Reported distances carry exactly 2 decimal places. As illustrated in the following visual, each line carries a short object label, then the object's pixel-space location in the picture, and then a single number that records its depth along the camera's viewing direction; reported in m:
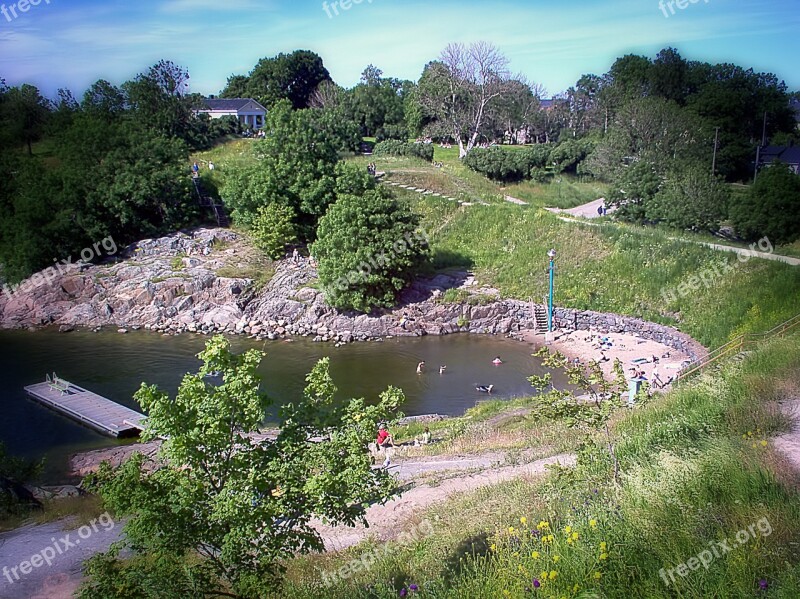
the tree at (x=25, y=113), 53.94
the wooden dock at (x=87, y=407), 22.95
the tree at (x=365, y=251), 32.59
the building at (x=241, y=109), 66.62
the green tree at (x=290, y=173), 37.41
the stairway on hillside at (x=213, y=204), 42.19
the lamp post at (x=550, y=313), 31.94
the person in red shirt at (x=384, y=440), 19.58
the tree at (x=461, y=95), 60.72
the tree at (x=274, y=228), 37.31
